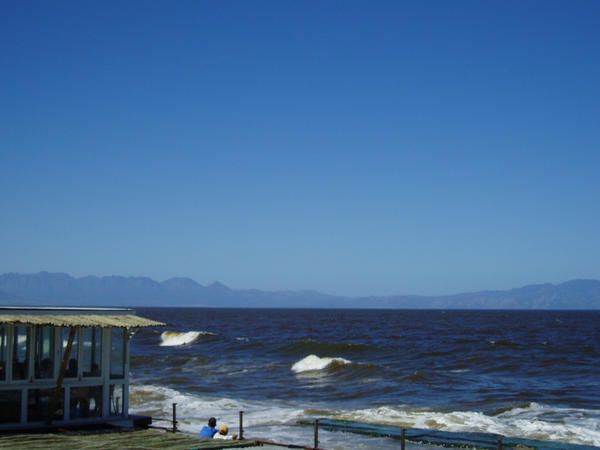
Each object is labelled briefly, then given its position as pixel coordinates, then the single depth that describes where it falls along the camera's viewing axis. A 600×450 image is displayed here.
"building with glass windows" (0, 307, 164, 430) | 18.38
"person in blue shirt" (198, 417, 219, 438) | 18.61
